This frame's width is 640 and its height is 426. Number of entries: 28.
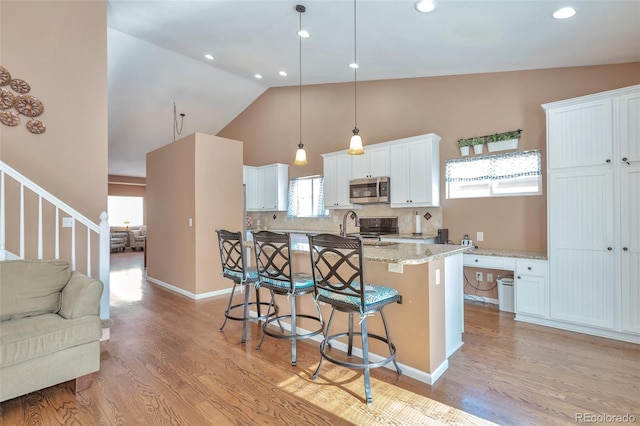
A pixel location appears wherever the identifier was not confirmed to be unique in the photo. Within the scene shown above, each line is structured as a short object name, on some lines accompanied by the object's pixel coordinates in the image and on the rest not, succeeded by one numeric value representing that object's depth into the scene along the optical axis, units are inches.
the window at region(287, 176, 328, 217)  255.3
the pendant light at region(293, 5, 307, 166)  130.7
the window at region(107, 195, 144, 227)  474.0
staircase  120.6
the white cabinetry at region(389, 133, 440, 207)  181.8
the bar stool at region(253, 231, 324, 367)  100.4
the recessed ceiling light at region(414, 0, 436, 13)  107.3
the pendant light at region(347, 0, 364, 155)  122.5
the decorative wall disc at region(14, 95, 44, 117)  124.3
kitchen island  91.5
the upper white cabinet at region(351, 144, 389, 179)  202.4
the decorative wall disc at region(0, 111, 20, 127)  121.4
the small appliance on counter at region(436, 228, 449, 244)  174.4
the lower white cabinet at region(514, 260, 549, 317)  135.6
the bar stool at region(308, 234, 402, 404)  80.4
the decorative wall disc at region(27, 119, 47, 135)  126.3
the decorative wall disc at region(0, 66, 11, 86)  121.2
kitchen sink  120.2
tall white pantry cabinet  116.8
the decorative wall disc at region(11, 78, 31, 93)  123.6
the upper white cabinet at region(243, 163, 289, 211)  274.1
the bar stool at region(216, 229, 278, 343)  118.4
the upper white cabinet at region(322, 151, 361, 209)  223.9
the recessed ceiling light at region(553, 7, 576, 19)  101.2
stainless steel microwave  199.6
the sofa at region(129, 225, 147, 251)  447.5
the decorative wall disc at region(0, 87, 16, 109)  121.1
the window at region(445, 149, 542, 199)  157.6
